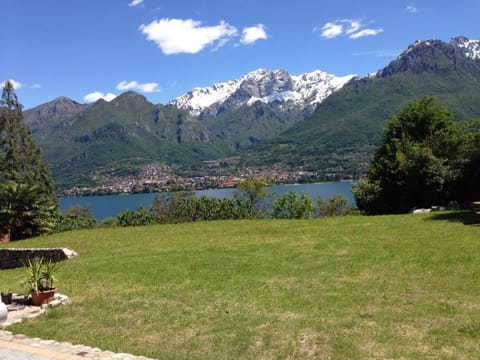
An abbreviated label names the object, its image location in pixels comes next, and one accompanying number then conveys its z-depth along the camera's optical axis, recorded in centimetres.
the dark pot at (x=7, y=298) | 1214
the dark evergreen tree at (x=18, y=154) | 3468
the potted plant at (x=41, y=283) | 1163
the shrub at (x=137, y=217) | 3631
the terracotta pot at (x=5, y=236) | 2612
